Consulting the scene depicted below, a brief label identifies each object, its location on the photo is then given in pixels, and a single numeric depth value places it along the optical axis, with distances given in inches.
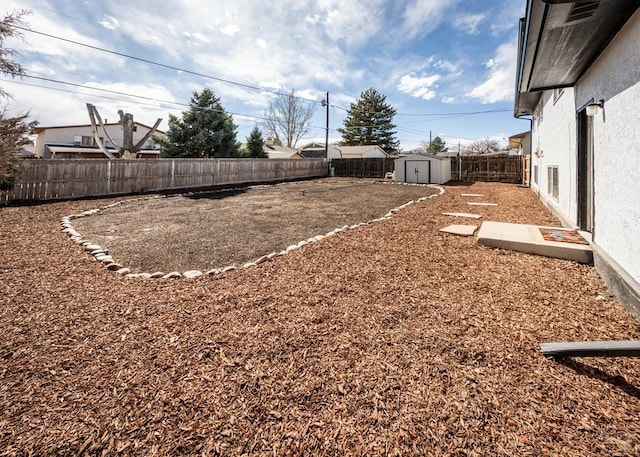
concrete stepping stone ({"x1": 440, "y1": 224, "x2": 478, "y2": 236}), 210.0
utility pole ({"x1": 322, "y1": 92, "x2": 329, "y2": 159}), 979.6
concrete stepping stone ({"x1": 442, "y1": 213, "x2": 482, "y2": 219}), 273.3
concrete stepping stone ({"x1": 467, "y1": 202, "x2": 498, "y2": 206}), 355.6
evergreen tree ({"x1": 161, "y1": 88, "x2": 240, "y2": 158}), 778.2
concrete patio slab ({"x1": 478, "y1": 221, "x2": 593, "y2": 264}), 151.3
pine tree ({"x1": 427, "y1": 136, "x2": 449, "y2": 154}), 2121.1
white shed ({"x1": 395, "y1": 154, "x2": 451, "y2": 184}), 687.7
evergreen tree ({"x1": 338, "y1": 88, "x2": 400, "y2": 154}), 1546.5
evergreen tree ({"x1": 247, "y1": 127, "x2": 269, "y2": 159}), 924.0
